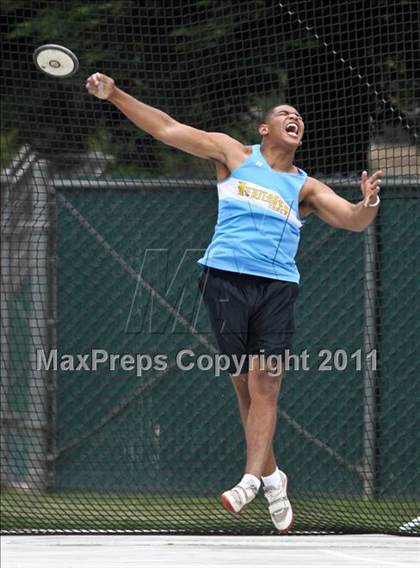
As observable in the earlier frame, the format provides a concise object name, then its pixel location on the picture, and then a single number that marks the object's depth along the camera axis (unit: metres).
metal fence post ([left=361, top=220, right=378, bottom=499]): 17.69
